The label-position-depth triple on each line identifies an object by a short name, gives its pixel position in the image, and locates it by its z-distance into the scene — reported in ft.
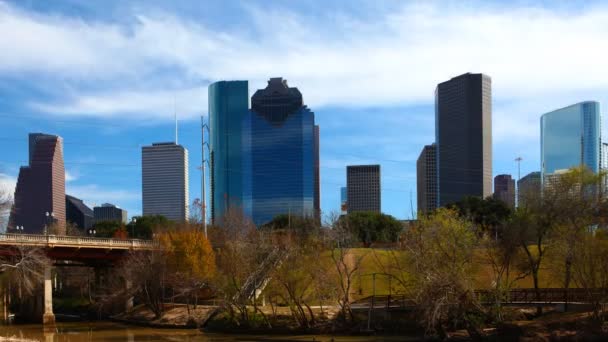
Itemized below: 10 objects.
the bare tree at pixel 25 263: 167.07
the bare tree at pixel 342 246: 175.26
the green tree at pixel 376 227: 418.10
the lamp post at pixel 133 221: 485.73
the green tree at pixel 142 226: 466.29
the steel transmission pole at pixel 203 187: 278.05
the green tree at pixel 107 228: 468.91
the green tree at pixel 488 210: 398.42
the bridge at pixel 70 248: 229.04
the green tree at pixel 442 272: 138.51
